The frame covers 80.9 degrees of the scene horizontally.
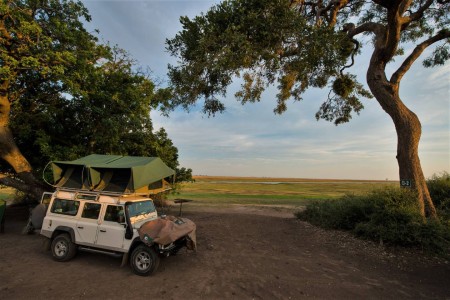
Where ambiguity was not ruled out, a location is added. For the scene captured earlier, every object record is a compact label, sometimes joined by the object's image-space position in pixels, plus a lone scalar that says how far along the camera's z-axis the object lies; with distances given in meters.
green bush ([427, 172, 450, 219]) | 12.86
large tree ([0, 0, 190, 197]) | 13.03
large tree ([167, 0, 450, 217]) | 9.10
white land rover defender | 7.25
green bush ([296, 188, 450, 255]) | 9.43
